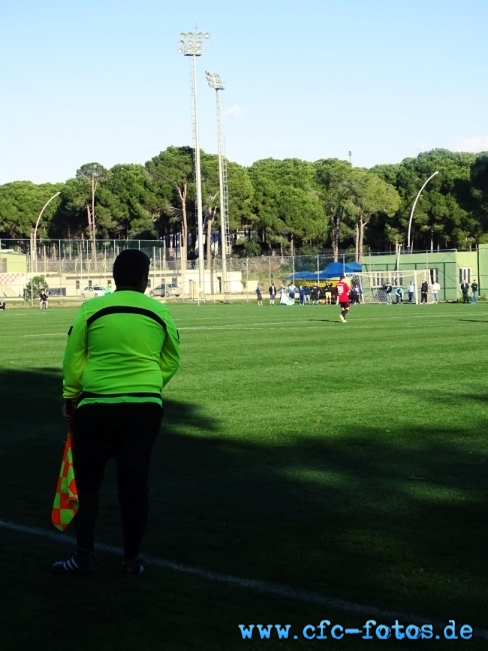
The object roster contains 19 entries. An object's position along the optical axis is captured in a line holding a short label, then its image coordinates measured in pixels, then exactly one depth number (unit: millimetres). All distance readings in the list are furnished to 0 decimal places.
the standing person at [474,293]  61244
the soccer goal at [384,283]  70062
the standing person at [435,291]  66000
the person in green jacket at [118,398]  5867
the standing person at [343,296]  37094
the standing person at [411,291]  66000
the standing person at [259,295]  68688
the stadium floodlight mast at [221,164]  75875
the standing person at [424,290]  64506
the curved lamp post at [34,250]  72062
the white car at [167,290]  77562
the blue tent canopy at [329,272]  78750
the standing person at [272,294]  70688
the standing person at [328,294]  70000
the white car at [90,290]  72250
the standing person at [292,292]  71812
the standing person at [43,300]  64062
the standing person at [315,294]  71875
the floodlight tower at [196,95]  69250
